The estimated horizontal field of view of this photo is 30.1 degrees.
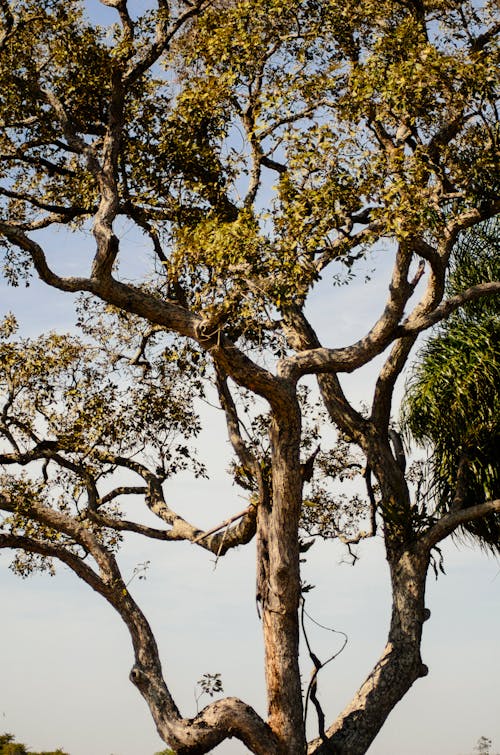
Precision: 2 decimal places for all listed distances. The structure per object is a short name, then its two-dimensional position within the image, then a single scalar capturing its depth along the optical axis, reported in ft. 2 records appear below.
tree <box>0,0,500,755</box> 35.17
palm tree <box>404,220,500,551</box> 42.32
